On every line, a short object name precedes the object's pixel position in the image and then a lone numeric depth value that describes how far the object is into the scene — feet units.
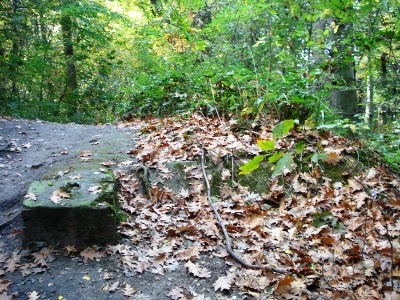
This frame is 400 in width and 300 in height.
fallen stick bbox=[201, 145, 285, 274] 11.28
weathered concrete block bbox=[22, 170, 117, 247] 11.76
